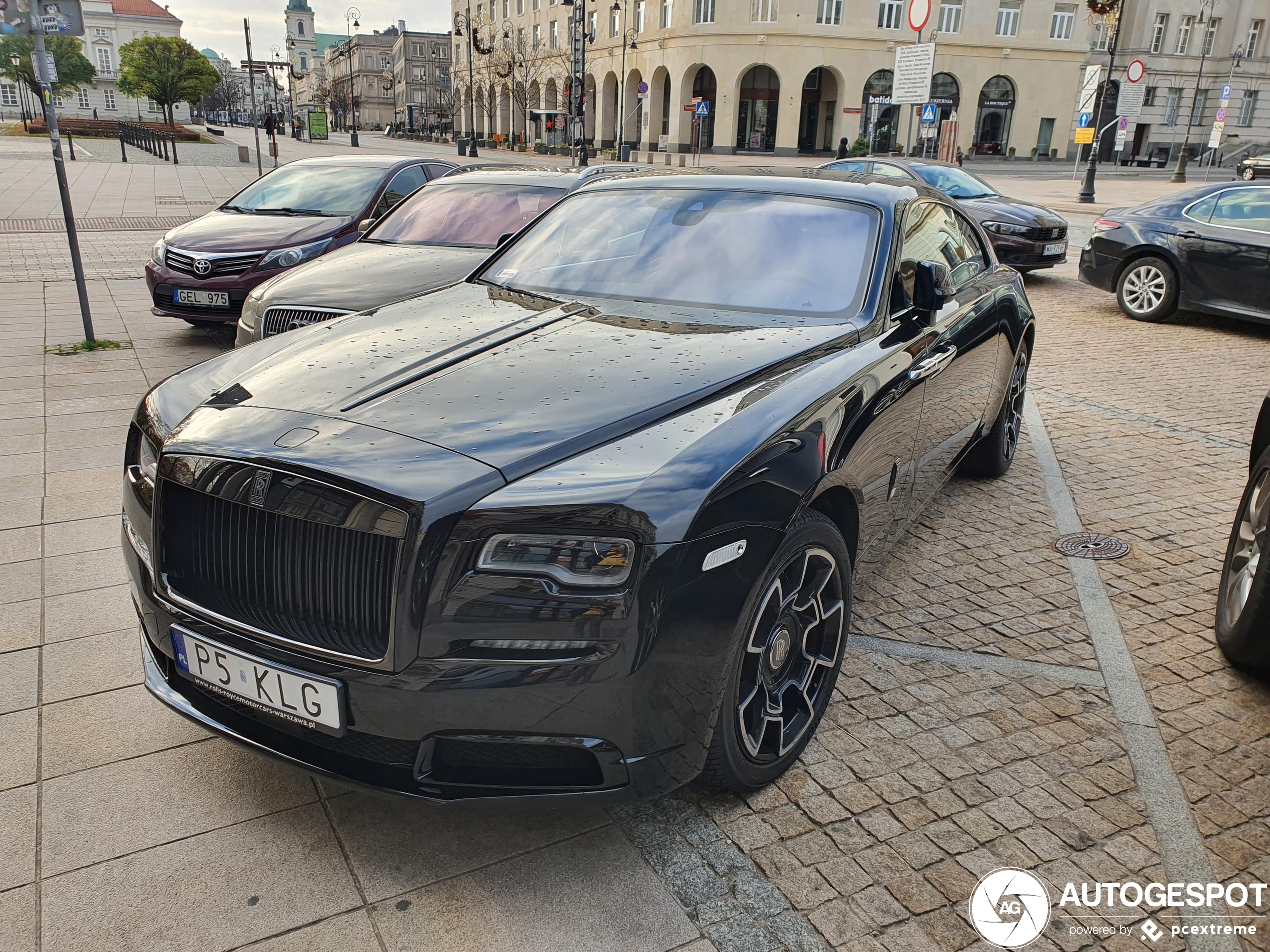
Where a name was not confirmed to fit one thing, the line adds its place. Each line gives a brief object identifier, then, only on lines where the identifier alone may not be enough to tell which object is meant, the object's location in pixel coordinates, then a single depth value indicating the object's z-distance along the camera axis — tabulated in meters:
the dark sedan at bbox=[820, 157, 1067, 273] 13.01
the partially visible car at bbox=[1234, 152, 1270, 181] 36.49
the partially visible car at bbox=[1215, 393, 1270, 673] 3.44
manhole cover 4.82
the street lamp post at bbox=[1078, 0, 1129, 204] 29.19
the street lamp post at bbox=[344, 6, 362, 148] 65.06
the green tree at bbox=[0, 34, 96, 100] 83.88
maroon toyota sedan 8.48
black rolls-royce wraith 2.13
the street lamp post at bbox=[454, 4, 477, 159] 66.62
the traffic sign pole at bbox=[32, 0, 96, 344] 7.57
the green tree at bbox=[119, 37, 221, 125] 79.88
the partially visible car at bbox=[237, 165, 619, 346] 6.61
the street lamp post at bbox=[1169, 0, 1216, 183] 61.13
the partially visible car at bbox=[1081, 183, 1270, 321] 10.01
